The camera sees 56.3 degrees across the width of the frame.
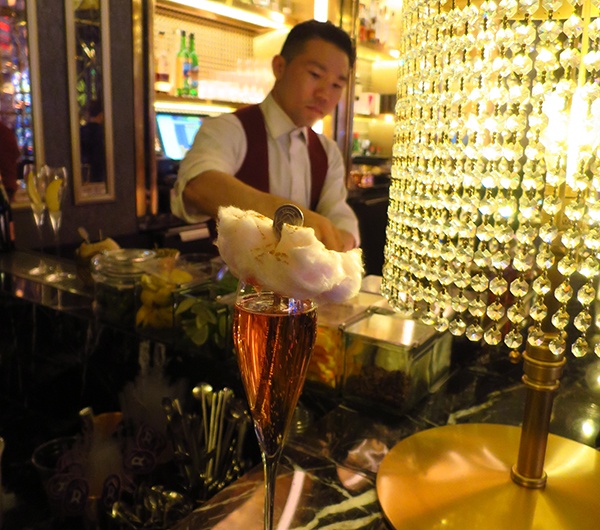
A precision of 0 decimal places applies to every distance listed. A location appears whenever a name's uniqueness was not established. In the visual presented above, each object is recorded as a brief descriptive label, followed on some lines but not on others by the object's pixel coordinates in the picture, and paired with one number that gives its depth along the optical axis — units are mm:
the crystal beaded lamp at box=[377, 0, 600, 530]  403
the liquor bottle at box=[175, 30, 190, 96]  2654
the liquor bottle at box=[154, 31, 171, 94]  2574
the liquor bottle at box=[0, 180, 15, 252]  1824
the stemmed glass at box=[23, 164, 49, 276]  1760
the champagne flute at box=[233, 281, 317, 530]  461
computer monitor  2613
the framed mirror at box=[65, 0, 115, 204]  2156
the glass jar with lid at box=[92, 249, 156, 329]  1119
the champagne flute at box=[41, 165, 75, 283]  1755
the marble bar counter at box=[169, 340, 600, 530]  611
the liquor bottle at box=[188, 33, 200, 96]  2684
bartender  1693
